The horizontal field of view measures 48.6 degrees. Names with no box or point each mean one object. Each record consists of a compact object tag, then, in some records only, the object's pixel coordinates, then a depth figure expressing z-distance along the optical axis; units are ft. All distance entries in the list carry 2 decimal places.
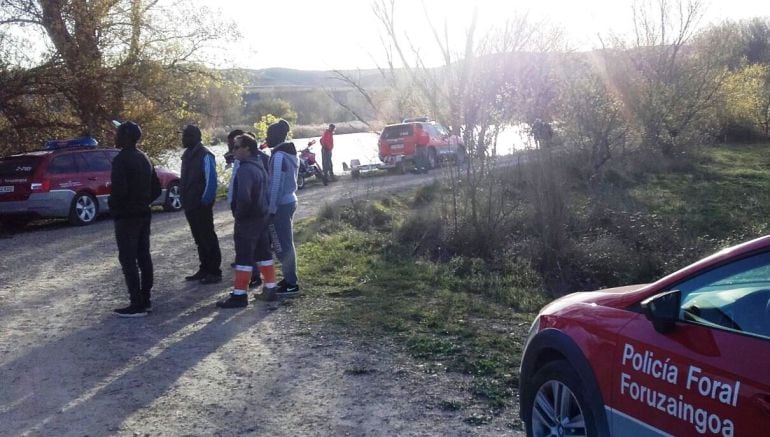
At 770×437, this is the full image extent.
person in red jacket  84.94
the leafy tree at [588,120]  62.75
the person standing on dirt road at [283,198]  29.84
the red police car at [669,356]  11.09
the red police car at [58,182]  53.62
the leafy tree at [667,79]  78.02
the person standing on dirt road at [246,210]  28.55
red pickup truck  90.43
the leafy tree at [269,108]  122.31
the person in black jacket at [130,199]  27.20
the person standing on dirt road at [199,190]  32.32
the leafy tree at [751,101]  115.14
